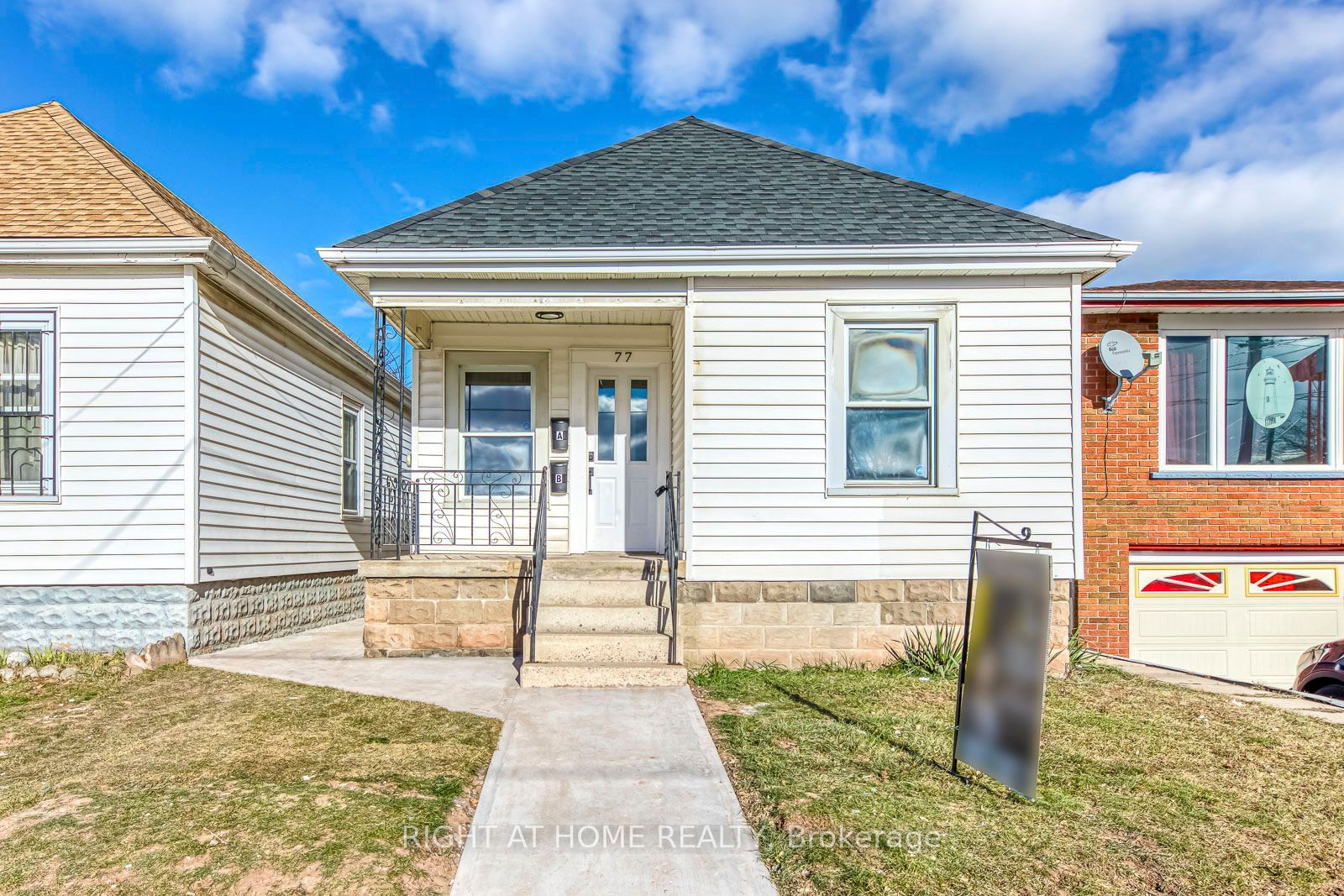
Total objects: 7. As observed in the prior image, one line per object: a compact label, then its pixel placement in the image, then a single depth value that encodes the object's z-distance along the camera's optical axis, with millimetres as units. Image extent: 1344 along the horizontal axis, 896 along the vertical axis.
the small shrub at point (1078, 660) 7152
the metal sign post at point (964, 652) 4134
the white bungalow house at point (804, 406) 6910
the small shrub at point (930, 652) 6711
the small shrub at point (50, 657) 6789
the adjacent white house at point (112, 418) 6938
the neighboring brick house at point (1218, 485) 8695
